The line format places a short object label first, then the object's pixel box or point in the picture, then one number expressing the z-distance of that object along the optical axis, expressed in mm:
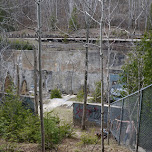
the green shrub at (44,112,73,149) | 6230
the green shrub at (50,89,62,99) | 20494
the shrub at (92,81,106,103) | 16688
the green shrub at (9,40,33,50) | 25608
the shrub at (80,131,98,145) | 7191
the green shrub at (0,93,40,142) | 6812
